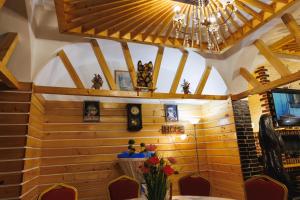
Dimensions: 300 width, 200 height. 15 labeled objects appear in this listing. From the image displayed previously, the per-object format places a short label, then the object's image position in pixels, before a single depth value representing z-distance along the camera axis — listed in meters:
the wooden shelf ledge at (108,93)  3.72
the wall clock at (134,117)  5.04
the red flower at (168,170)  2.02
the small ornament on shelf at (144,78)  4.29
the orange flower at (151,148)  2.09
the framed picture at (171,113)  5.52
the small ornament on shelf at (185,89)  4.82
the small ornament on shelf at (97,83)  4.22
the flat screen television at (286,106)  5.41
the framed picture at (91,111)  4.77
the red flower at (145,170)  2.10
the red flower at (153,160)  2.05
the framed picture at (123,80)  5.27
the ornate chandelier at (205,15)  2.43
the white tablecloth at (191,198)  2.74
